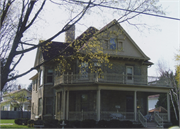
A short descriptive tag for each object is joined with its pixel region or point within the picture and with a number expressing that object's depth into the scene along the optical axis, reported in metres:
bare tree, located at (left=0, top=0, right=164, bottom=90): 11.59
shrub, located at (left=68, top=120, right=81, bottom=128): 20.17
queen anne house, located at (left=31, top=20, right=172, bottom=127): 21.73
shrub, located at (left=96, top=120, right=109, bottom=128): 20.14
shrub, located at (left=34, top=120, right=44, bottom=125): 20.80
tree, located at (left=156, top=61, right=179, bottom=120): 33.75
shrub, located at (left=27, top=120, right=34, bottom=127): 22.97
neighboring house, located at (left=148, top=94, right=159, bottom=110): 50.07
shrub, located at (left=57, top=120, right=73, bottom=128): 20.17
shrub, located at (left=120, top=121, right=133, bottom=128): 20.27
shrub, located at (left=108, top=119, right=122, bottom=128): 20.02
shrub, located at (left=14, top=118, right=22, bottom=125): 26.48
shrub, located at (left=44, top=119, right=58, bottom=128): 20.59
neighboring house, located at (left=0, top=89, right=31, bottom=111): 44.78
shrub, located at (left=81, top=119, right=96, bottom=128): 19.95
